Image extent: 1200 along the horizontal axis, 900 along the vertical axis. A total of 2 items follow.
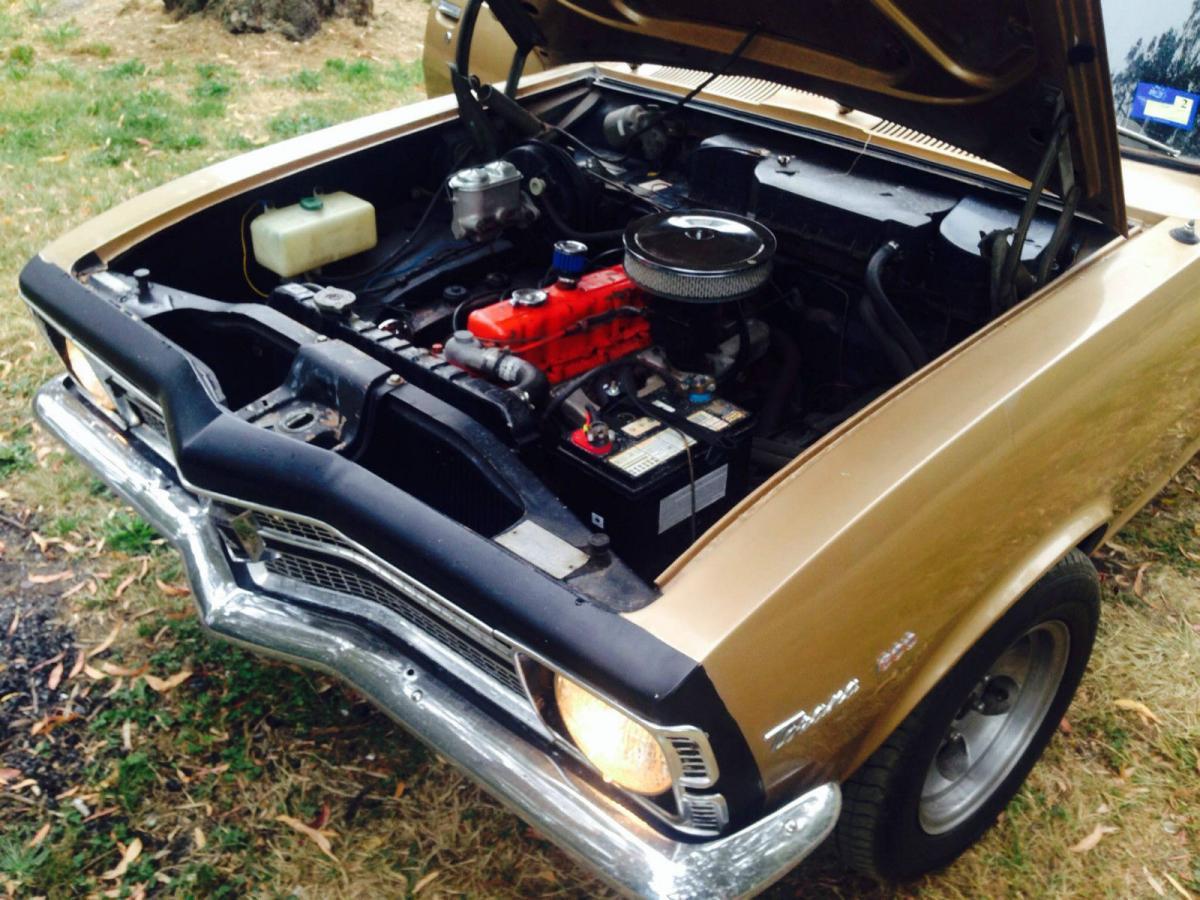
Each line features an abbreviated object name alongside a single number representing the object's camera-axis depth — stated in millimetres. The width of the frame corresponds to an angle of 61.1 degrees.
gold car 1582
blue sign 2611
